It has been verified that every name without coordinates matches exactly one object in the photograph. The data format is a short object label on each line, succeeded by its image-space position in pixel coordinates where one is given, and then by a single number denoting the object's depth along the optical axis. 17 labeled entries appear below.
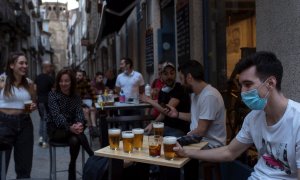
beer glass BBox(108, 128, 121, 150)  3.24
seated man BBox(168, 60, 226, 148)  3.89
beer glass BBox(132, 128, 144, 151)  3.22
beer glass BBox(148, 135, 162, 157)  2.99
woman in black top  4.98
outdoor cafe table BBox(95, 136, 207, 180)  2.85
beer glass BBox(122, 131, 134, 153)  3.14
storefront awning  11.22
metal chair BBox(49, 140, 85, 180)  5.01
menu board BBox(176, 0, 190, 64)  6.52
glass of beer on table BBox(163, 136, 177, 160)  2.92
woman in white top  4.62
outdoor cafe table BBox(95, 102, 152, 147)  5.64
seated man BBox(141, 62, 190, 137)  5.20
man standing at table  8.67
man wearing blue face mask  2.36
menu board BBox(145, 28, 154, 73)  9.83
